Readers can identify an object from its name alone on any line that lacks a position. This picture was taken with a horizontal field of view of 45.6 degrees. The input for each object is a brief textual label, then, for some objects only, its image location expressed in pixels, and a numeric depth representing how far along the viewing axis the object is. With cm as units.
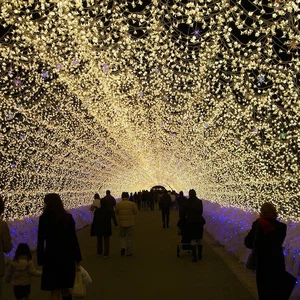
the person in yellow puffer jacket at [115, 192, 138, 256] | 842
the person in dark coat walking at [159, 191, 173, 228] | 1411
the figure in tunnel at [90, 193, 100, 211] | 1311
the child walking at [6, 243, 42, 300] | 448
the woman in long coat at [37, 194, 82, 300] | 412
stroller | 797
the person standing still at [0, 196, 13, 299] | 399
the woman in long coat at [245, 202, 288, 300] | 392
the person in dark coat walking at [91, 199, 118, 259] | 831
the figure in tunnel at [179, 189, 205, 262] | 775
